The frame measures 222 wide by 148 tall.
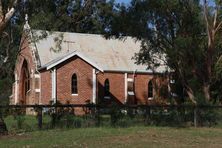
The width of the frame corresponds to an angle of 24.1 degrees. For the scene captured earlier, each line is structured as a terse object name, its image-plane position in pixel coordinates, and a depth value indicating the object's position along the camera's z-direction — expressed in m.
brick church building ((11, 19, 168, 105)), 44.41
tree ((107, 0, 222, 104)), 31.22
